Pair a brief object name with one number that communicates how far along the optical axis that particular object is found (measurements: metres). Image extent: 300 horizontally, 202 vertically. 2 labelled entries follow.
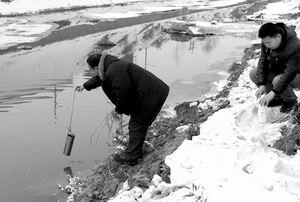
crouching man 4.79
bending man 5.16
